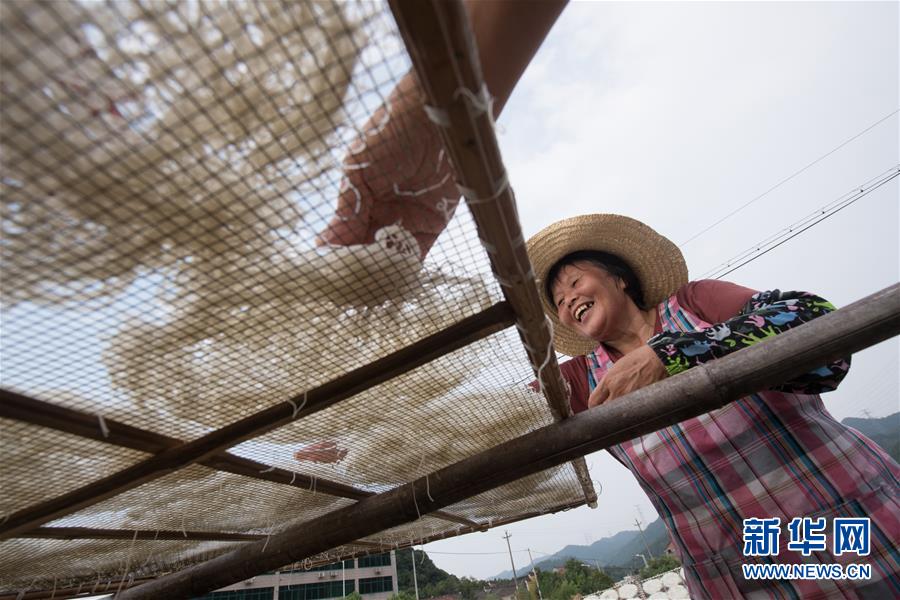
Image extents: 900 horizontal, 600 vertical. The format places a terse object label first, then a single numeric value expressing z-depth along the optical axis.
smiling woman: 1.16
